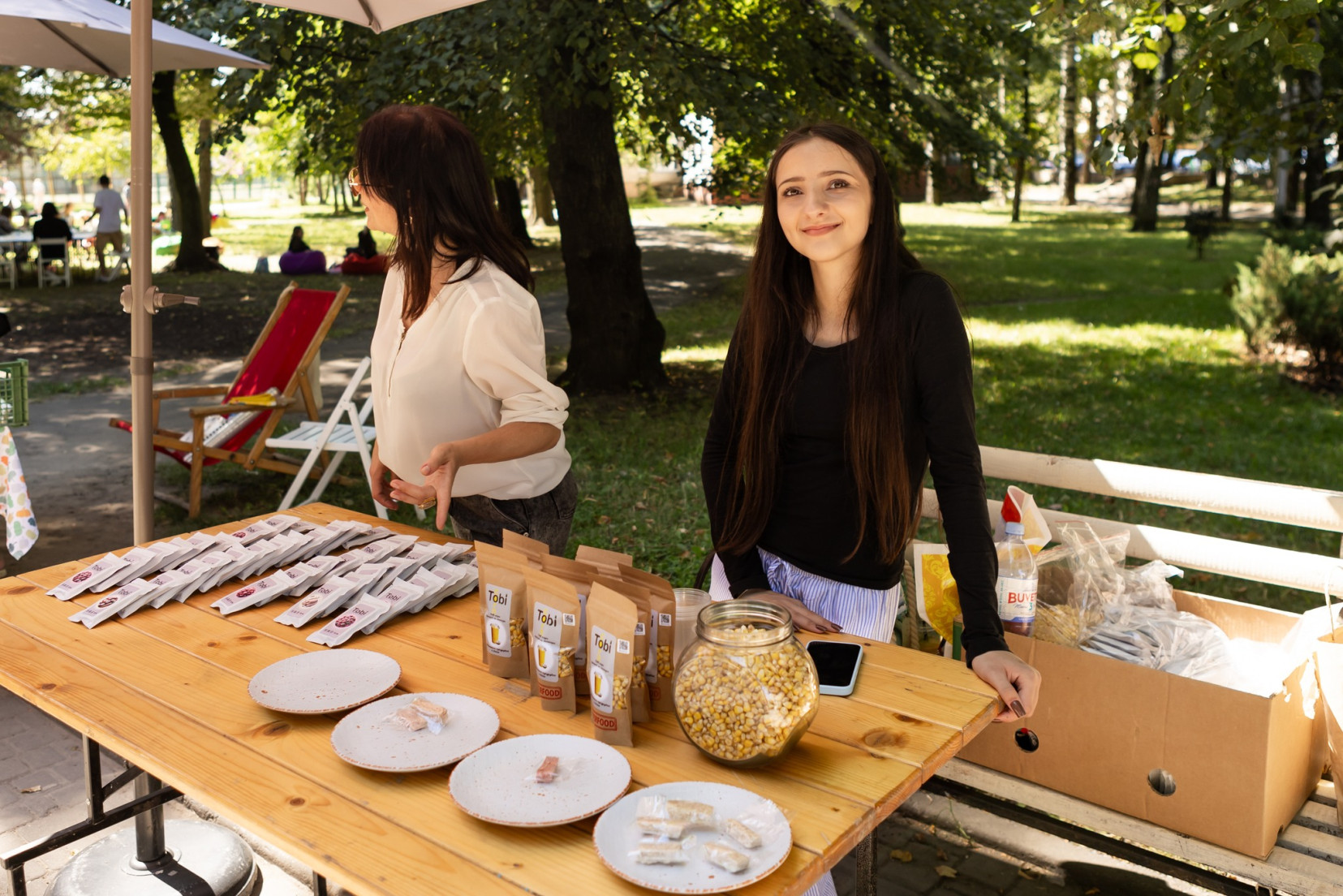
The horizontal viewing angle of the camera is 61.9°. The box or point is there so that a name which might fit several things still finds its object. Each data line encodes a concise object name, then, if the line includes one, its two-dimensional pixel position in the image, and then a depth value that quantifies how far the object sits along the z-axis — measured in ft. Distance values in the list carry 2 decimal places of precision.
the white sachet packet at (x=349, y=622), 7.49
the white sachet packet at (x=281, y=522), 9.52
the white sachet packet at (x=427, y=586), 8.06
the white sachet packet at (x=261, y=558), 8.67
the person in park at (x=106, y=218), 64.49
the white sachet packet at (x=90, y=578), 8.26
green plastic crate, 15.78
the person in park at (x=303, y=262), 67.15
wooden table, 4.98
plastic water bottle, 8.24
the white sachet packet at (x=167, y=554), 8.61
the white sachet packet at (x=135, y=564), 8.46
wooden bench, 7.96
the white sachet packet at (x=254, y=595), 8.04
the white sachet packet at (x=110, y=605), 7.75
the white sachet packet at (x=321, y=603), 7.82
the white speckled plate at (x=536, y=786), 5.22
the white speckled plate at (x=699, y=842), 4.70
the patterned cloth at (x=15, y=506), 15.31
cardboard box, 7.82
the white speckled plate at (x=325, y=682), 6.40
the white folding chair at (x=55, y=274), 61.72
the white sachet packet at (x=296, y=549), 8.88
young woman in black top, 7.36
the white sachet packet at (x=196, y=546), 8.77
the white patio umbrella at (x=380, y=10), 10.59
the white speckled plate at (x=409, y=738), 5.72
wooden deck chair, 20.98
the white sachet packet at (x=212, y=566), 8.46
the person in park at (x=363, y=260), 66.64
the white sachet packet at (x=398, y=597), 7.83
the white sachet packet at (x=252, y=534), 9.13
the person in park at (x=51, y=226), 62.18
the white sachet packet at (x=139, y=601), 7.93
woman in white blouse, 8.68
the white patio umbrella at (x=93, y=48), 15.83
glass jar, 5.48
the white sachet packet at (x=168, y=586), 8.16
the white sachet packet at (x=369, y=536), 9.23
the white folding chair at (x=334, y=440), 20.16
